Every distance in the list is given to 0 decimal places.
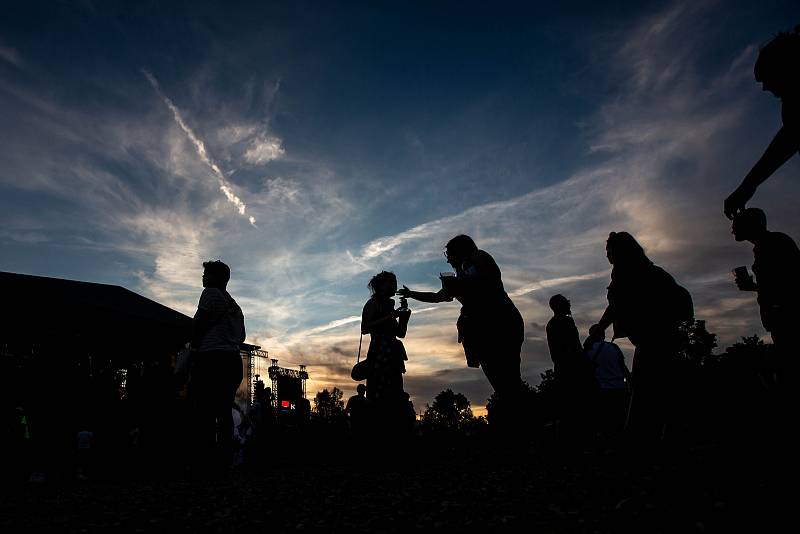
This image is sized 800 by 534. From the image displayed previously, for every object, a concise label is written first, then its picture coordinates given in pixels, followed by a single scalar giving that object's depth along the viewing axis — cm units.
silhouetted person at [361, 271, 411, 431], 571
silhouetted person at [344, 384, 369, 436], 600
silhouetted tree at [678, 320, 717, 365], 4275
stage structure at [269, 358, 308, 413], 3170
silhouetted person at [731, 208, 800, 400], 308
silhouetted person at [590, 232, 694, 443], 353
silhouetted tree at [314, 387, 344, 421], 16375
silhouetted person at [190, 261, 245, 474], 531
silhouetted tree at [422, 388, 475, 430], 12481
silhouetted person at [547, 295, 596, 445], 586
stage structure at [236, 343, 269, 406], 4006
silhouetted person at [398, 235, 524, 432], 466
